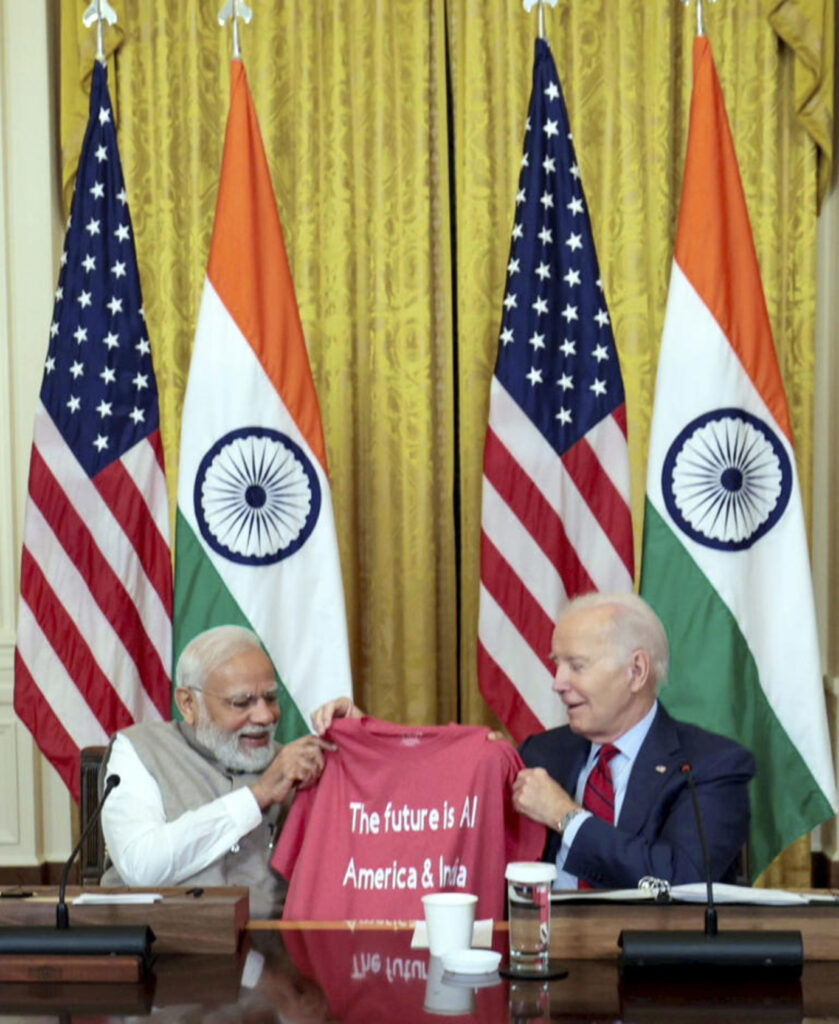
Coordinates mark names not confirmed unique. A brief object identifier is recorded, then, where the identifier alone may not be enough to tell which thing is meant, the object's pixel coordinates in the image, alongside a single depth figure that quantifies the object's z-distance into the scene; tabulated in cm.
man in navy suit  289
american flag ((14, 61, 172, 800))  452
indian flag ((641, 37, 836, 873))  417
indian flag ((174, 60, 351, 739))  431
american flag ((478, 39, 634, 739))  446
